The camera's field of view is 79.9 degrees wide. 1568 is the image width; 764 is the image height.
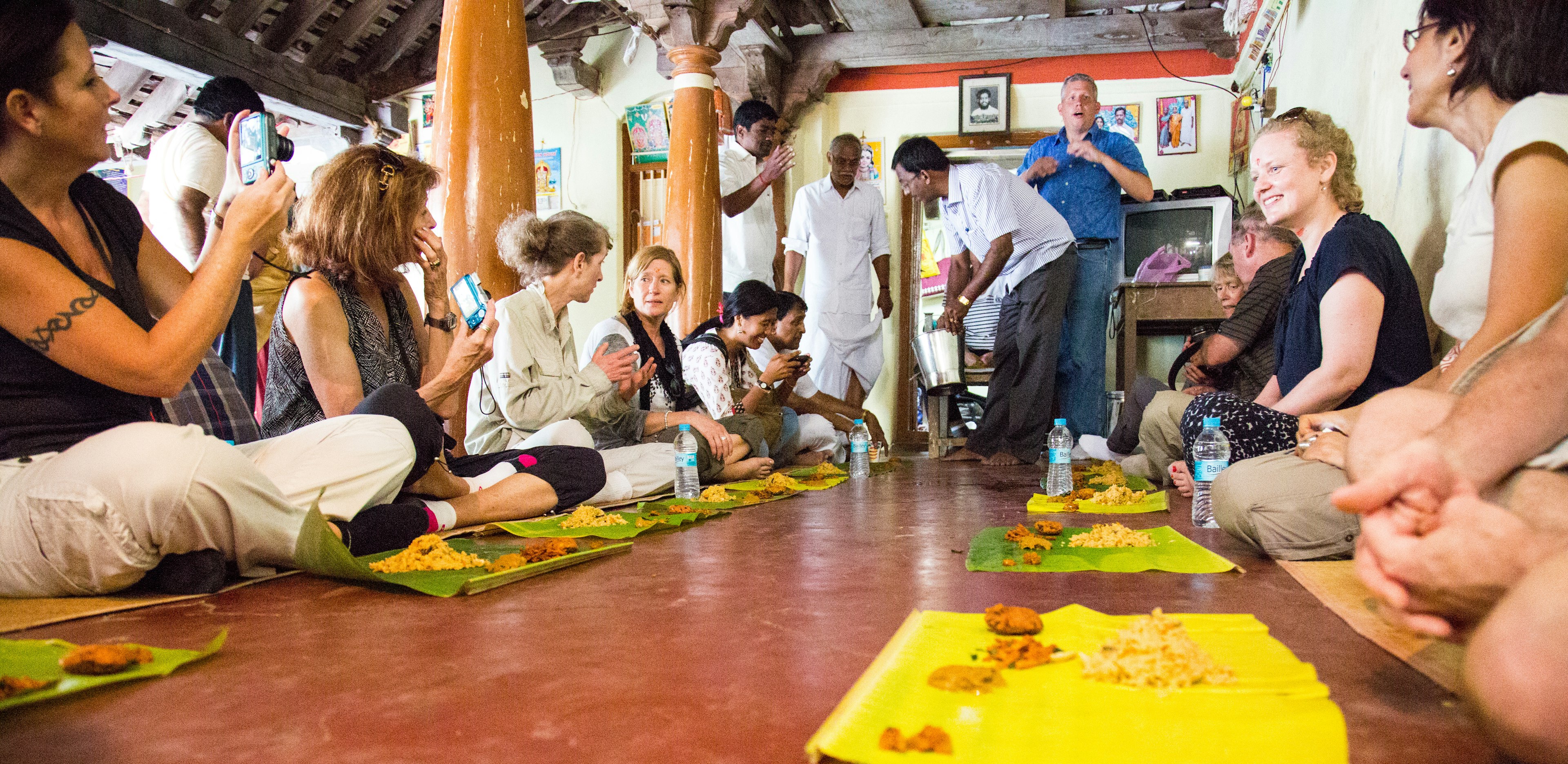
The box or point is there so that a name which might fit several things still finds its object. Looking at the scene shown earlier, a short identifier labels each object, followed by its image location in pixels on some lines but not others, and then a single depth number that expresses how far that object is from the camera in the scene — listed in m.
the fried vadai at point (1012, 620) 1.27
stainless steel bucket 5.55
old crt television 6.02
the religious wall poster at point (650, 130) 7.78
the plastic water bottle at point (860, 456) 4.50
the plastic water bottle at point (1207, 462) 2.40
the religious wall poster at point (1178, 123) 6.76
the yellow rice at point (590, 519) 2.49
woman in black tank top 1.54
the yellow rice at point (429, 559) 1.87
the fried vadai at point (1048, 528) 2.25
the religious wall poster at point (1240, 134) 5.84
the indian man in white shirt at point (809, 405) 5.07
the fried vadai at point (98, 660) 1.16
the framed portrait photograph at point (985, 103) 7.02
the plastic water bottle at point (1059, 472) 3.36
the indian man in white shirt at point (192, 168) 3.44
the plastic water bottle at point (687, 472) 3.35
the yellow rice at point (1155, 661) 1.06
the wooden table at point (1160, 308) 5.45
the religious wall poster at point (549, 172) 7.96
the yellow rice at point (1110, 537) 2.09
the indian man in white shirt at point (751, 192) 6.15
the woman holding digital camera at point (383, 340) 2.28
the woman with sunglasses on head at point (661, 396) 3.69
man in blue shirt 5.23
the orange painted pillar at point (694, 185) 5.85
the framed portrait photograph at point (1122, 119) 6.89
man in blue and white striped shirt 4.85
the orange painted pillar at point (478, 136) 3.64
